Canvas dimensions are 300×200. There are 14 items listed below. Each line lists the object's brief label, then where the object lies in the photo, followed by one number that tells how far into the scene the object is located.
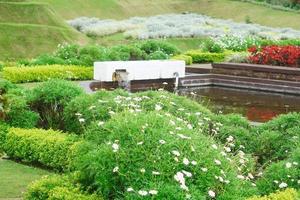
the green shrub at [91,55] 19.61
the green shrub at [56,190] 6.98
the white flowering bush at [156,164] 6.46
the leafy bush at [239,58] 20.66
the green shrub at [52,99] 10.88
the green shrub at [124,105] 9.20
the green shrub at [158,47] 22.31
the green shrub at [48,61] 19.67
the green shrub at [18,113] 10.65
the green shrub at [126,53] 19.91
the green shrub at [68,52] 20.52
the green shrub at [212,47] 25.05
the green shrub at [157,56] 20.86
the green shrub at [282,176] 7.66
